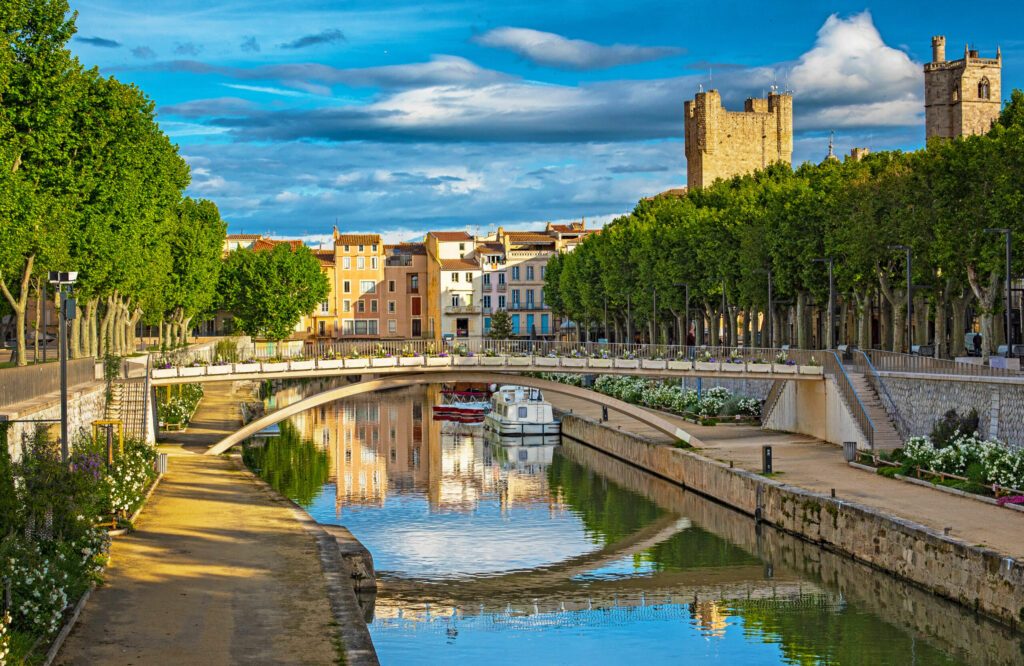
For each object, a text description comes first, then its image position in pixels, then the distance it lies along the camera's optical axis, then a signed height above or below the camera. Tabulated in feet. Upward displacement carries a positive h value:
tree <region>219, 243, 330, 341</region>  390.62 +11.37
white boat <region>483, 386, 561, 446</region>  255.91 -17.63
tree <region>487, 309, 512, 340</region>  451.03 +1.02
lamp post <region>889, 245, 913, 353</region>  172.71 +4.44
